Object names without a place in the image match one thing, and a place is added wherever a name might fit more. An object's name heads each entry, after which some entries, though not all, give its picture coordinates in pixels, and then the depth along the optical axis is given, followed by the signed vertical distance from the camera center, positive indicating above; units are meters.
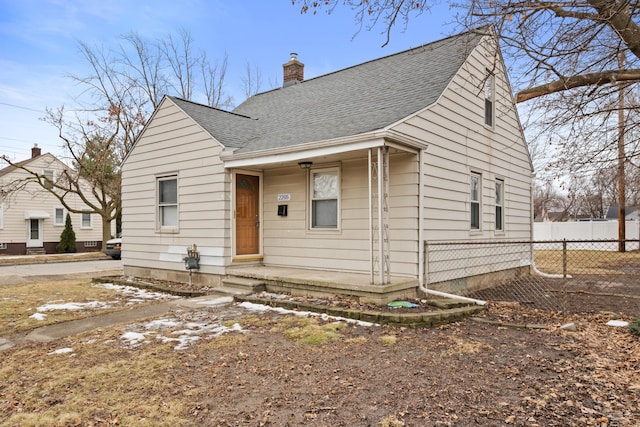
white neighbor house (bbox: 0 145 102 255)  24.66 -0.01
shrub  25.91 -1.44
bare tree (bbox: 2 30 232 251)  21.83 +6.63
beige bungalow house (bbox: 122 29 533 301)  7.04 +0.80
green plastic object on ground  6.07 -1.32
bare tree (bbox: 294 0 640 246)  4.62 +2.24
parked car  19.77 -1.52
